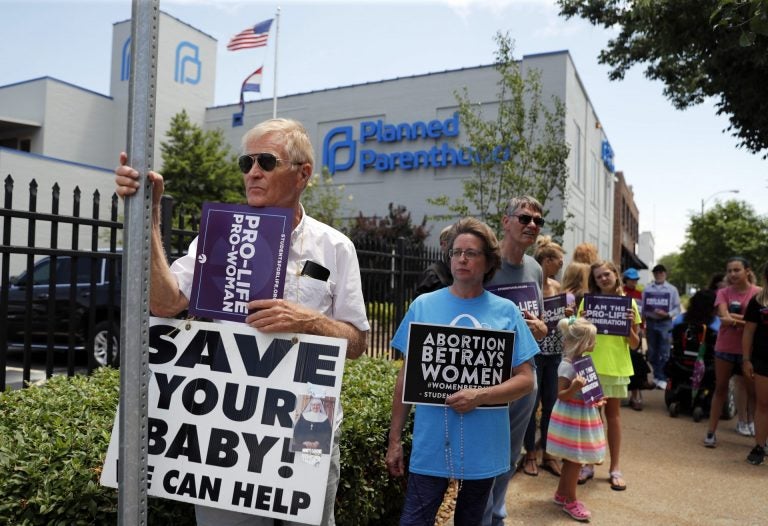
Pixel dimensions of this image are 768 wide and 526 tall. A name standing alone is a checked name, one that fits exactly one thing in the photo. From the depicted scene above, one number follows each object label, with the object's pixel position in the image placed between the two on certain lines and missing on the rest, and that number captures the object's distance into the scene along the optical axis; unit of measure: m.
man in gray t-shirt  3.67
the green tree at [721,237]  43.12
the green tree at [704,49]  8.28
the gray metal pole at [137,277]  1.56
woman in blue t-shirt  2.74
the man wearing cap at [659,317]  10.32
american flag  20.14
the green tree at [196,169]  24.03
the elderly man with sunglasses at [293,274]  1.96
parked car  8.16
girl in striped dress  4.41
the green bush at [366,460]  3.28
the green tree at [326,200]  22.38
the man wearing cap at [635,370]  8.35
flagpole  21.15
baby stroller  7.93
